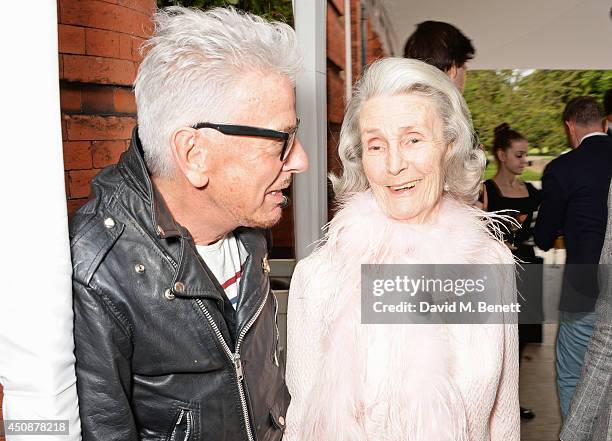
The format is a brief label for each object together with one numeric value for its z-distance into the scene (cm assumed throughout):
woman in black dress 364
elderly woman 159
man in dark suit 314
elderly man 134
